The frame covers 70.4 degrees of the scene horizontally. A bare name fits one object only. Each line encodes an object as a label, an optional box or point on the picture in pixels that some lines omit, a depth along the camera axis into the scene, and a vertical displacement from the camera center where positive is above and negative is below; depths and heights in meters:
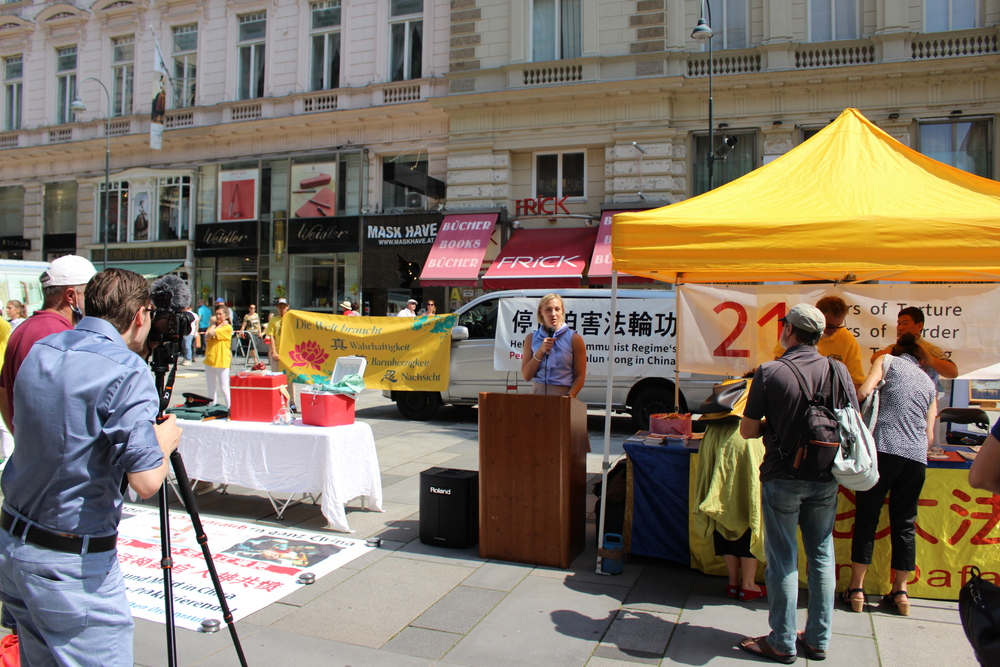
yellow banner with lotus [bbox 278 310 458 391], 11.07 +0.04
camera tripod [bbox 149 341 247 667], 2.69 -0.67
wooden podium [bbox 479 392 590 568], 4.98 -0.90
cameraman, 2.21 -0.43
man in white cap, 3.83 +0.19
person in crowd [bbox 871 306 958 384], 5.15 +0.09
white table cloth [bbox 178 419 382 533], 5.79 -0.94
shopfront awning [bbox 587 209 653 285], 16.31 +2.09
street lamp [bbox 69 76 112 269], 22.75 +7.07
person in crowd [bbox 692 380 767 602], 4.45 -0.92
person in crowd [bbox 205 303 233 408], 10.70 -0.04
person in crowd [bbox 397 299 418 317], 14.09 +0.85
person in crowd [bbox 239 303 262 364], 20.36 +0.62
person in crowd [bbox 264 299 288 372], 11.93 +0.28
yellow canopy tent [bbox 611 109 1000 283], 4.39 +0.86
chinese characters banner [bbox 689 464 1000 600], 4.58 -1.19
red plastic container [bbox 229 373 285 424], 6.30 -0.44
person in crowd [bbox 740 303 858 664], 3.66 -0.77
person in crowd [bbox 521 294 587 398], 5.75 -0.06
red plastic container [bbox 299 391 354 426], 5.97 -0.50
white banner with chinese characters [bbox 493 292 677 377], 10.20 +0.29
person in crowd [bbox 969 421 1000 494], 2.43 -0.38
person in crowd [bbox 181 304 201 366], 20.95 +0.02
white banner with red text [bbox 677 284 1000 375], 6.55 +0.32
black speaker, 5.43 -1.23
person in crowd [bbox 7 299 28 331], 9.39 +0.46
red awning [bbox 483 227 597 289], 17.02 +2.27
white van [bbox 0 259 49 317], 17.62 +1.64
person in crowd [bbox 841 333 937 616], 4.33 -0.70
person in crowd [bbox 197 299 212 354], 21.83 +0.93
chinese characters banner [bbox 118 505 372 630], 4.39 -1.53
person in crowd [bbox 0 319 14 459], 7.08 -0.93
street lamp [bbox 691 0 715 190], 13.68 +6.19
